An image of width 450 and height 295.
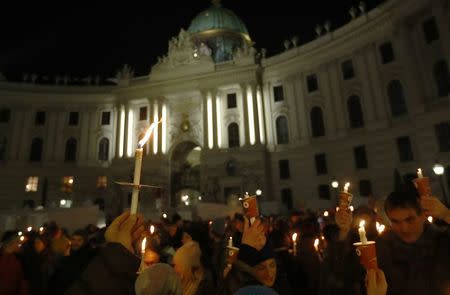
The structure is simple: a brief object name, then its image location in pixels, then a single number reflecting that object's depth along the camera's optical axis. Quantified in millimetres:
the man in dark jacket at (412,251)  2475
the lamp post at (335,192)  27556
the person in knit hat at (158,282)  2055
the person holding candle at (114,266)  2377
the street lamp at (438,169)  14211
